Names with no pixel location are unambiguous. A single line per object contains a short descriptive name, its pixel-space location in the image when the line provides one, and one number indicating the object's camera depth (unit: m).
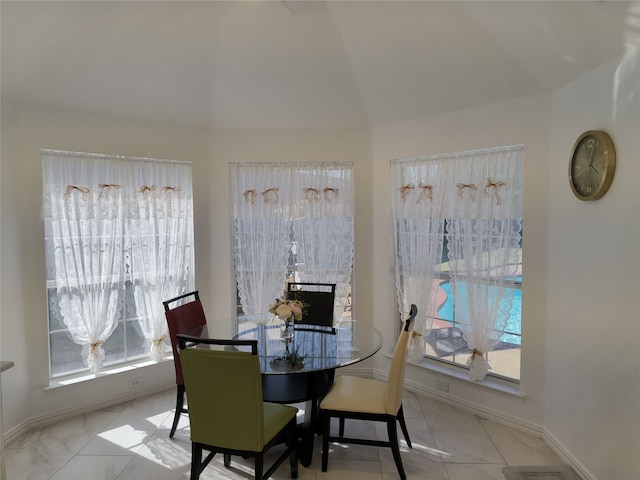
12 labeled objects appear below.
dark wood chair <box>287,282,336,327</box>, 3.42
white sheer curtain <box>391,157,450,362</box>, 3.46
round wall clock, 2.22
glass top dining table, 2.44
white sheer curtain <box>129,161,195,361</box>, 3.60
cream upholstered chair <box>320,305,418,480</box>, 2.42
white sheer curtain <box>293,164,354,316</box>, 3.87
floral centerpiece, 2.64
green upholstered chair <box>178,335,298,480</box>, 2.02
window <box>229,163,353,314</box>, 3.88
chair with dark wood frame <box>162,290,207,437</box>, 2.90
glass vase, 2.84
